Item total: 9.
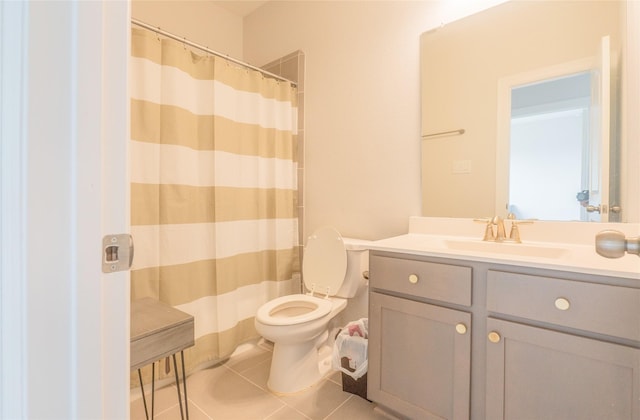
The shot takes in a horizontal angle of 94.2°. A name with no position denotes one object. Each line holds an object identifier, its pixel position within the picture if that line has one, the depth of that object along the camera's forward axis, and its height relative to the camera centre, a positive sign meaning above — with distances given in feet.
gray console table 2.84 -1.27
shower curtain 4.91 +0.37
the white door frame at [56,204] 1.16 +0.01
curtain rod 4.83 +2.97
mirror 3.88 +1.45
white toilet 4.93 -1.84
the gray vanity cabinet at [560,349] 2.74 -1.39
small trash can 4.86 -2.48
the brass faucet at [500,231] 4.39 -0.32
